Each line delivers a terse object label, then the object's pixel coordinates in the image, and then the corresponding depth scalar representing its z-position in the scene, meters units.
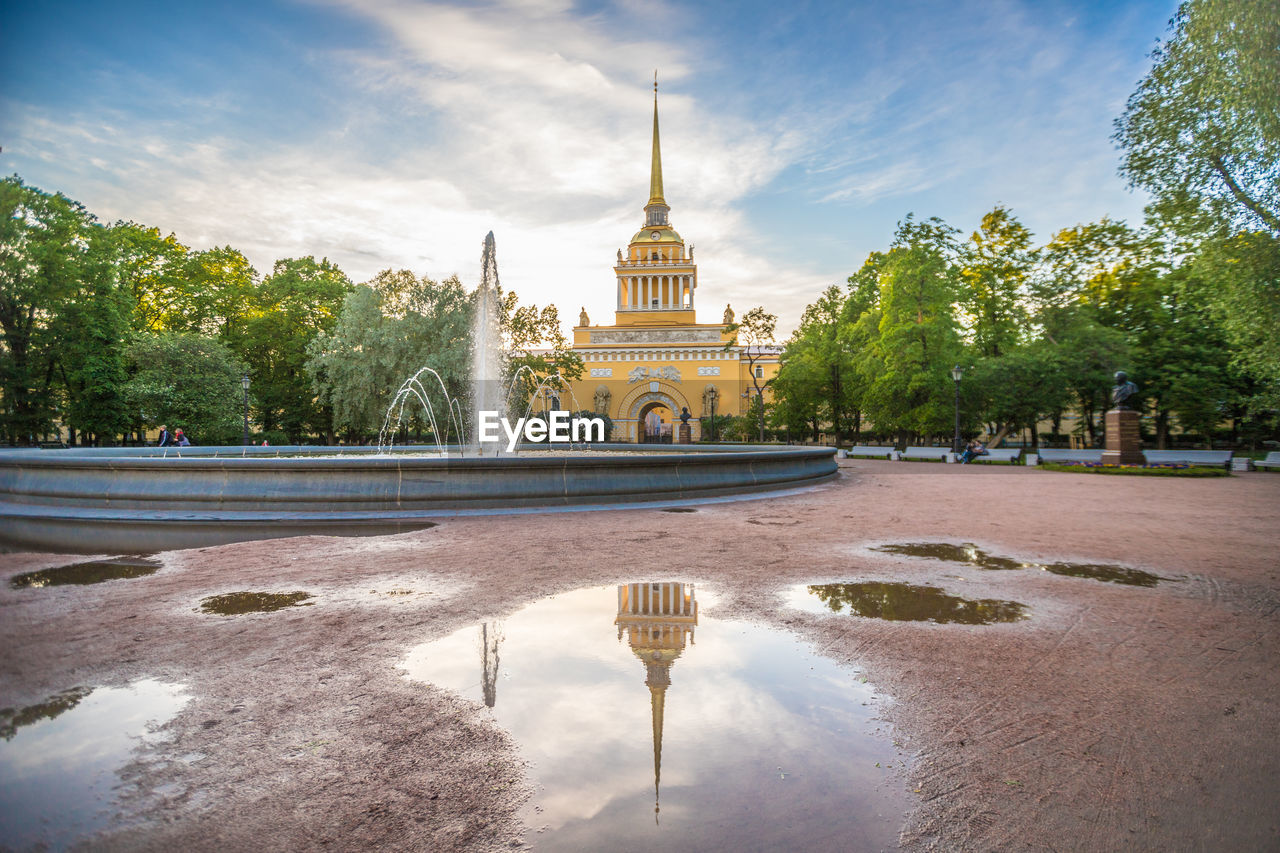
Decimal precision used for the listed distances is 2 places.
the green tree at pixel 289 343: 36.88
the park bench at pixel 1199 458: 21.78
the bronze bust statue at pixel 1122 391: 21.75
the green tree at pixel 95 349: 28.59
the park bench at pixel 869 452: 32.34
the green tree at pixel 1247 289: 16.41
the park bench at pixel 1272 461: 22.16
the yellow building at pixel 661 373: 62.25
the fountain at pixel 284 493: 9.29
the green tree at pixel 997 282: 31.89
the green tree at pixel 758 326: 37.34
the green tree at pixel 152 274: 34.78
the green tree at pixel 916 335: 29.67
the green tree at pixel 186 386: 29.97
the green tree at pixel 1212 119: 13.76
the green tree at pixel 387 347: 30.97
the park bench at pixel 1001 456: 25.75
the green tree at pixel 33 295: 26.77
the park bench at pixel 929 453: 29.54
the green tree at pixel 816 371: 40.12
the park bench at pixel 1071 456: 23.47
